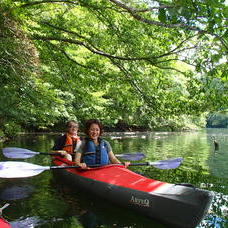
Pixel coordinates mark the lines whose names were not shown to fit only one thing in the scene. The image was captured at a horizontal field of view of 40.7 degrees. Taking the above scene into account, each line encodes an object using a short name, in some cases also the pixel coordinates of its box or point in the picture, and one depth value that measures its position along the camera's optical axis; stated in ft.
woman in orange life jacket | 26.17
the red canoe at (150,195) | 13.67
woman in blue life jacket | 19.65
